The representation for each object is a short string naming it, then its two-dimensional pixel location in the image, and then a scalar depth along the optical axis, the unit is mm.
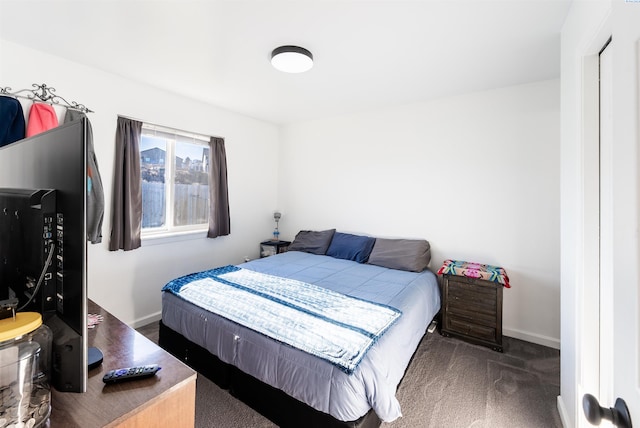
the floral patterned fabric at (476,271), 2477
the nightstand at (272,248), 4012
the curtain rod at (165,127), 2688
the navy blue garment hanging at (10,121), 1952
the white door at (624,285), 515
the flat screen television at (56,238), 614
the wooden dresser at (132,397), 661
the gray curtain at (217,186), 3412
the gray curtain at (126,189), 2604
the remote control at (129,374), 776
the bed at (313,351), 1362
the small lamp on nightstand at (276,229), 4312
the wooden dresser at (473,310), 2469
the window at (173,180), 2971
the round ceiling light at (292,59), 2010
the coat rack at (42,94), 2025
